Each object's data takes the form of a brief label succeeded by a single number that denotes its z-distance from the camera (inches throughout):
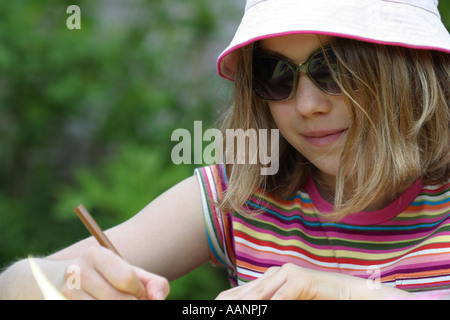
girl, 48.5
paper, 44.6
